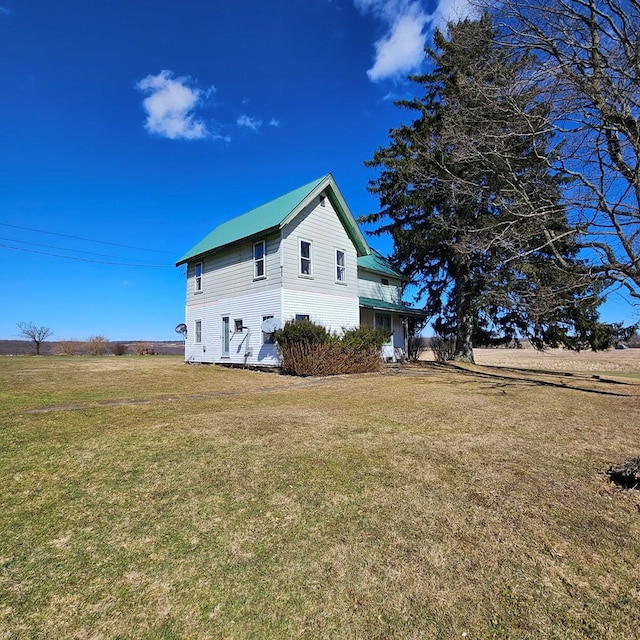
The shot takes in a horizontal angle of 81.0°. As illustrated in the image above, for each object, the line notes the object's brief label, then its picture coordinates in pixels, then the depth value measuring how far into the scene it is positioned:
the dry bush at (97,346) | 30.59
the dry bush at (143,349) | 33.03
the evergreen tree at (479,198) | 10.97
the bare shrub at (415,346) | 23.78
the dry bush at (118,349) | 31.83
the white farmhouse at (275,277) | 16.09
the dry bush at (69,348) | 30.66
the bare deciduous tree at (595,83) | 9.46
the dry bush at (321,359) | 14.16
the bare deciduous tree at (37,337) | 33.00
